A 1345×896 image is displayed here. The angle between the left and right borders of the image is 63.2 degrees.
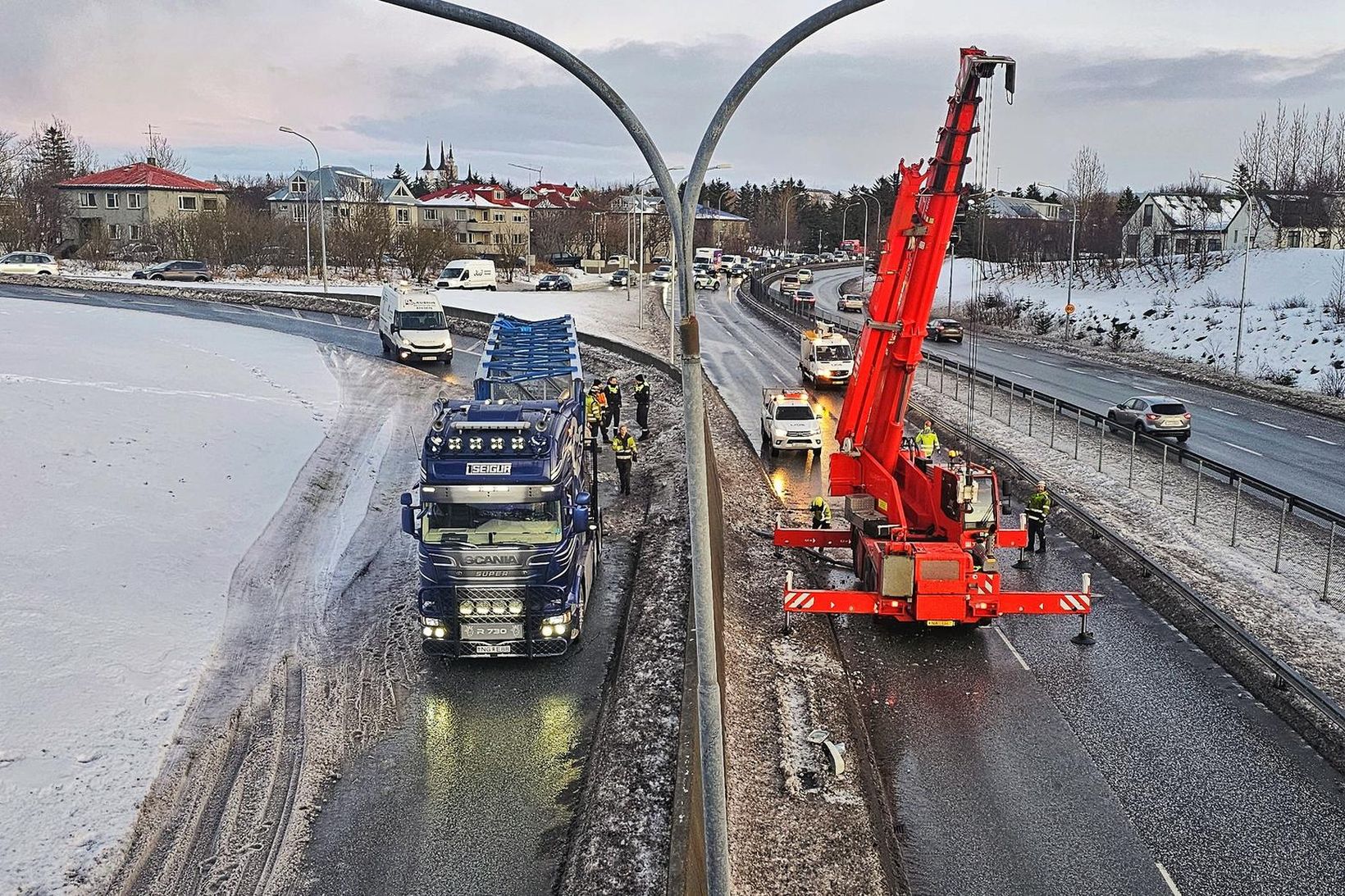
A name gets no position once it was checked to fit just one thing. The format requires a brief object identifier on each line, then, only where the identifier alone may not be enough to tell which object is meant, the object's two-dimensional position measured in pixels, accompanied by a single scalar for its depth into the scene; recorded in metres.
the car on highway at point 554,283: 76.56
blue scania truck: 15.59
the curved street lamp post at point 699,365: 6.23
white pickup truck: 30.33
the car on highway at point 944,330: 60.34
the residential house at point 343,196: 101.25
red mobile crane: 16.66
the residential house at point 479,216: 115.88
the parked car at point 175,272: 71.56
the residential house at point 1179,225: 81.00
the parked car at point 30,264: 68.38
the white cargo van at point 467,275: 73.00
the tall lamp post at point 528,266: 91.25
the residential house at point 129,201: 93.75
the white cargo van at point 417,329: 44.06
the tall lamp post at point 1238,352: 45.05
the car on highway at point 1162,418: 32.16
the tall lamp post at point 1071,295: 63.22
